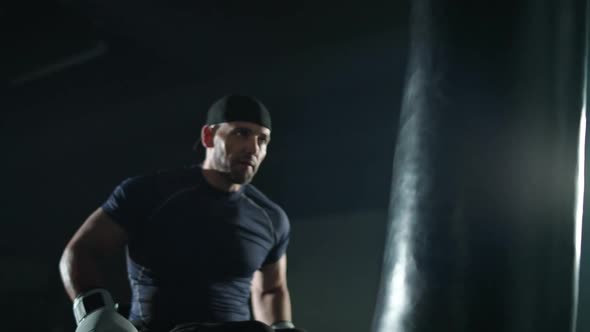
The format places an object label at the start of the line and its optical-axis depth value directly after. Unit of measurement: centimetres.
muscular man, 328
